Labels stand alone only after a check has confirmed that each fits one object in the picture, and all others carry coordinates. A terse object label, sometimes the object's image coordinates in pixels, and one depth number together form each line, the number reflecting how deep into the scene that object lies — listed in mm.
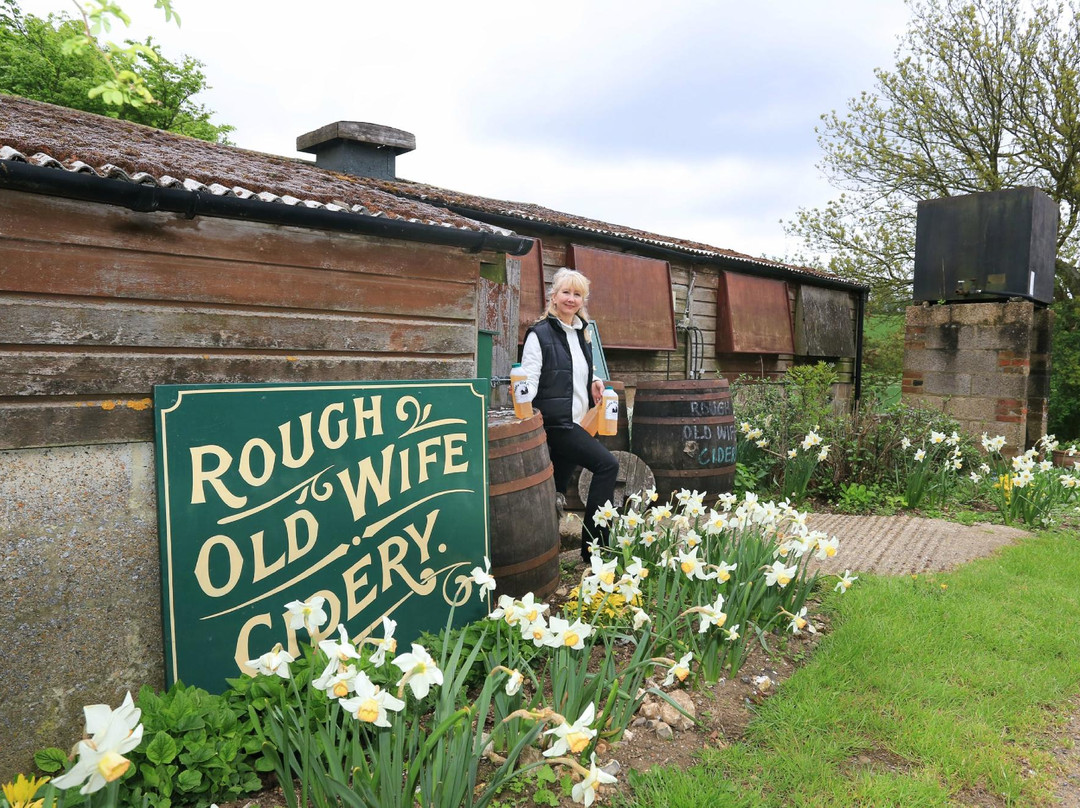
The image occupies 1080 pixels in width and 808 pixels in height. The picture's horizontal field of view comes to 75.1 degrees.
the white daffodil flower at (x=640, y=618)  2617
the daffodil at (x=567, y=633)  2215
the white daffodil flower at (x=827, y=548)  3237
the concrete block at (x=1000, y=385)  8266
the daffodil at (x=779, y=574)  3041
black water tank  8484
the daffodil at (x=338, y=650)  1754
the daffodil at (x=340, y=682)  1719
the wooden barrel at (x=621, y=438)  5926
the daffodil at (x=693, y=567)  2910
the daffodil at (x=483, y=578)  2544
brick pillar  8297
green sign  2527
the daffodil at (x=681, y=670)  2264
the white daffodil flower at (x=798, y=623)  3033
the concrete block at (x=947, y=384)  8734
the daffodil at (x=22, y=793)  1418
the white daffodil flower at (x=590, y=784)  1610
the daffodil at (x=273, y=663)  1883
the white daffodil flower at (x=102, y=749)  1298
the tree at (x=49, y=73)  17578
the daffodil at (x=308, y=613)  1931
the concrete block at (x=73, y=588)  2217
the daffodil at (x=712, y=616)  2566
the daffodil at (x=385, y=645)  1878
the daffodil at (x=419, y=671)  1753
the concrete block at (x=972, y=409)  8520
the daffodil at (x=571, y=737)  1626
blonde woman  4090
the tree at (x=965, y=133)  13352
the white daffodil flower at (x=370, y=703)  1659
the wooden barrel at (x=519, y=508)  3439
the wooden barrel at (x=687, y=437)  5746
